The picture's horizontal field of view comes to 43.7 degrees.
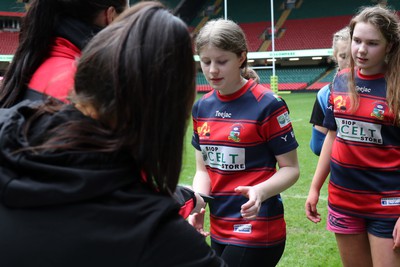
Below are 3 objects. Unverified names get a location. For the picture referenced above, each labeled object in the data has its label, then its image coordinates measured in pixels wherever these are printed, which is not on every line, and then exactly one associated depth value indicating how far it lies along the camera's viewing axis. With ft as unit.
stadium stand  121.19
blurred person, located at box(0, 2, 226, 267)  3.03
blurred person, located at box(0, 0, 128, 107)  5.01
